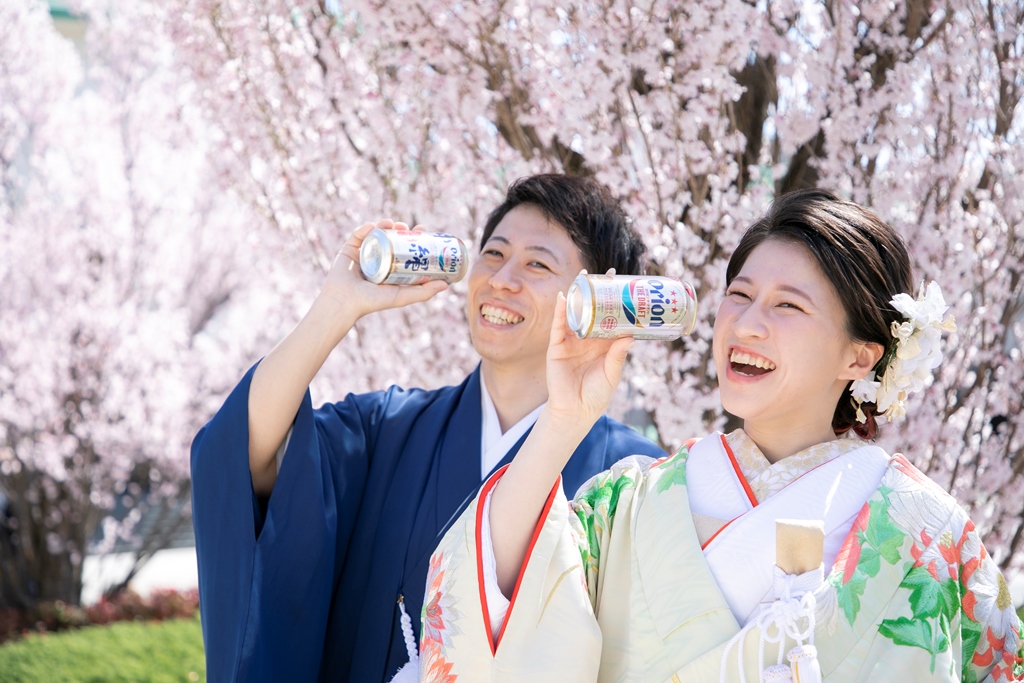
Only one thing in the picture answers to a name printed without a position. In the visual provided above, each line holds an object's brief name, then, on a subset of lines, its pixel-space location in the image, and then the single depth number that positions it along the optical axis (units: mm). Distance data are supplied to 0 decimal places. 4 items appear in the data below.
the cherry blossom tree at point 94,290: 6375
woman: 1512
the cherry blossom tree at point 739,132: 2779
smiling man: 2154
